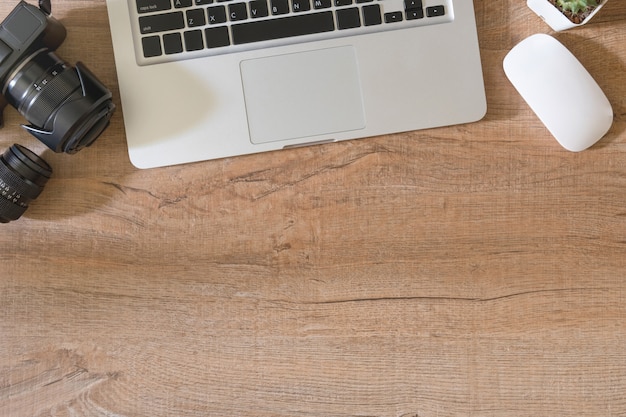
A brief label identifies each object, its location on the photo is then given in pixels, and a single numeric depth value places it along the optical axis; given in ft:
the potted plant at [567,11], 2.29
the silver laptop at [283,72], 2.31
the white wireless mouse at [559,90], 2.33
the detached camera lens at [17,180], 2.23
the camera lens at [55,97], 2.15
